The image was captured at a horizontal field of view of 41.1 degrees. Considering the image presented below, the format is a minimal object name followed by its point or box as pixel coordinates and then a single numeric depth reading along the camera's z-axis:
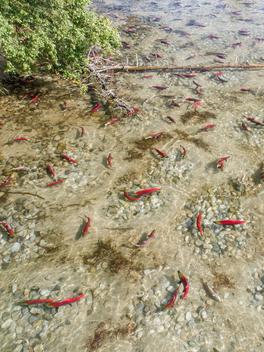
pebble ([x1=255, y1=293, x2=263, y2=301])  8.77
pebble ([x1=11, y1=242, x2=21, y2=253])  9.96
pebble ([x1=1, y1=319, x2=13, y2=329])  8.20
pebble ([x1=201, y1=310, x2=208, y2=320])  8.40
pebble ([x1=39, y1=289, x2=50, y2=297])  8.88
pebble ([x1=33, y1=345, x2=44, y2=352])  7.81
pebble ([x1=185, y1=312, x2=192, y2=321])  8.37
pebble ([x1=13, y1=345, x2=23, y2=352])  7.80
